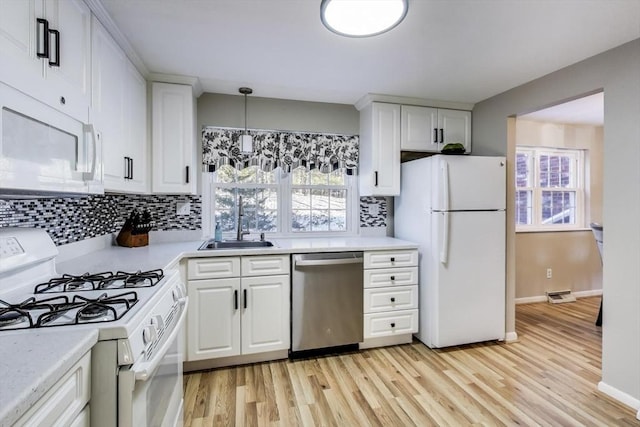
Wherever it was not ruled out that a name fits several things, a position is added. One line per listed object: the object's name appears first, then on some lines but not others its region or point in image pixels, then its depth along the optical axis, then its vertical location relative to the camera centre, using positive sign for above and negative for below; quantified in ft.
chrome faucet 9.43 -0.37
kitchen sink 8.89 -0.87
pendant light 8.79 +1.98
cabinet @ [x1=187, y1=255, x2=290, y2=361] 7.50 -2.27
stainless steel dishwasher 8.07 -2.27
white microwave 3.13 +0.75
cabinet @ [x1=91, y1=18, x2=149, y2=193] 5.51 +2.02
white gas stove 2.99 -1.08
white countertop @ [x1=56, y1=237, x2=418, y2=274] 5.67 -0.90
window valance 9.50 +2.02
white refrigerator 8.56 -0.93
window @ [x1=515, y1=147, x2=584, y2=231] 13.43 +1.16
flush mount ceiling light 4.60 +3.05
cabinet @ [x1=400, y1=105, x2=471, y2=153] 9.98 +2.83
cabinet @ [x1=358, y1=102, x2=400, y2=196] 9.71 +2.03
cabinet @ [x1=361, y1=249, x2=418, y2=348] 8.67 -2.32
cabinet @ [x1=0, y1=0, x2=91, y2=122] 3.32 +2.04
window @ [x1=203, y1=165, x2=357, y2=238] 9.90 +0.45
